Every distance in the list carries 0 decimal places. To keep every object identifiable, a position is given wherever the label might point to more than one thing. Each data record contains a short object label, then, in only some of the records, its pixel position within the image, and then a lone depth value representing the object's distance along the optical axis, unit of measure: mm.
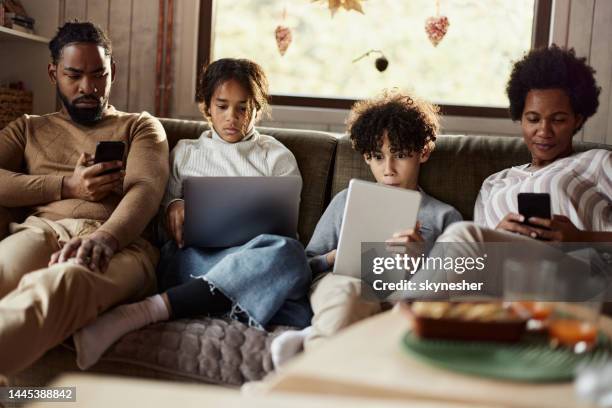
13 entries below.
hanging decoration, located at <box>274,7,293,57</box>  3273
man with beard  1801
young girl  2000
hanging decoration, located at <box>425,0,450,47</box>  3213
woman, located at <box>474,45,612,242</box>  2209
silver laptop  2137
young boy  2305
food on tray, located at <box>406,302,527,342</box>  1192
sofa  1868
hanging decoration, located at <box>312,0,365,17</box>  3260
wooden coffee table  1017
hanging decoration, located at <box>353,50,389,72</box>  3264
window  3281
